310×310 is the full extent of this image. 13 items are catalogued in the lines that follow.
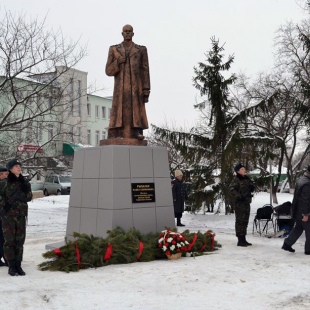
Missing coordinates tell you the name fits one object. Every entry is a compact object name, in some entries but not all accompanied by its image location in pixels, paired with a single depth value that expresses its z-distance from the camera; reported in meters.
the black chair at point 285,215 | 12.31
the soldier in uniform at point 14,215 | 7.97
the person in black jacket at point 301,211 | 9.54
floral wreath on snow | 9.09
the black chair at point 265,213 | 12.65
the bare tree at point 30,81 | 17.66
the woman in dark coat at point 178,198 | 15.83
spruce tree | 17.28
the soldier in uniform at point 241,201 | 10.78
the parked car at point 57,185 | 34.94
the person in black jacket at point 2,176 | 8.82
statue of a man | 10.84
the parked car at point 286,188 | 39.27
